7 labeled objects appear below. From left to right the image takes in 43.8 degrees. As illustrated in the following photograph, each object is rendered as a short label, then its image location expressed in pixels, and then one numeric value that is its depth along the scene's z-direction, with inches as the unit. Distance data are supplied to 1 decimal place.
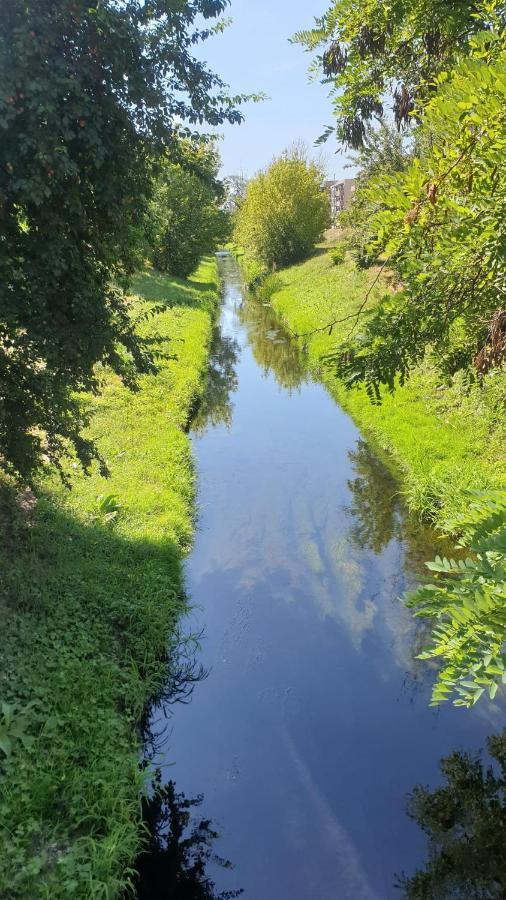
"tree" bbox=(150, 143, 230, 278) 1213.1
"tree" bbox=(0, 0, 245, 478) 178.7
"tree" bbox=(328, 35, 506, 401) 100.4
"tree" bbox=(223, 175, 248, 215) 3625.0
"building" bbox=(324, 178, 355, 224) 2819.9
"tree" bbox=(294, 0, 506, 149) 146.3
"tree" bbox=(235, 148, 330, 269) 1441.9
